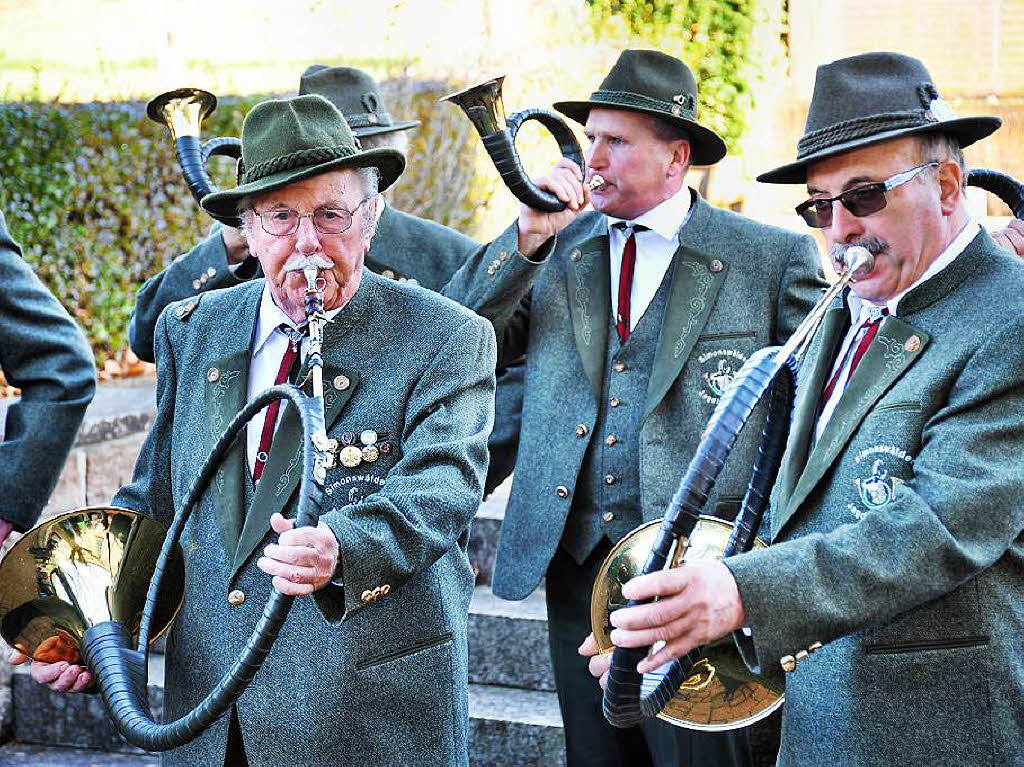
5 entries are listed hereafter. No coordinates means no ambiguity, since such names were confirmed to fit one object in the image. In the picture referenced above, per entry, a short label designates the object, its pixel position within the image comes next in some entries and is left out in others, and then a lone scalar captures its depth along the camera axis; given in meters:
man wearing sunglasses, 2.40
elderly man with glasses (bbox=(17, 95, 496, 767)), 3.03
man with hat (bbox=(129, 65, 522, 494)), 4.81
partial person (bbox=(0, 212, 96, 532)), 3.73
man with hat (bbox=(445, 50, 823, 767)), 4.12
